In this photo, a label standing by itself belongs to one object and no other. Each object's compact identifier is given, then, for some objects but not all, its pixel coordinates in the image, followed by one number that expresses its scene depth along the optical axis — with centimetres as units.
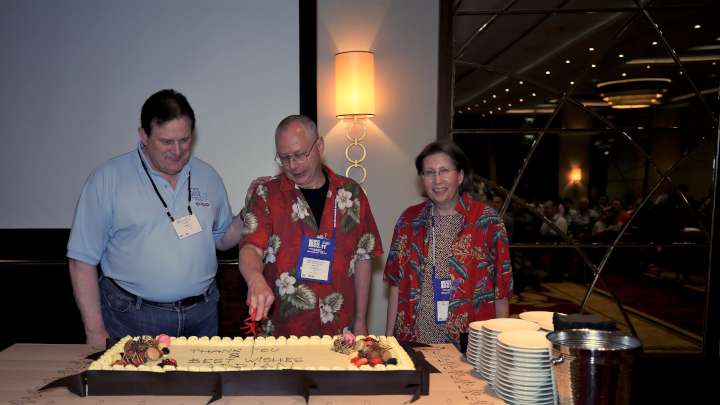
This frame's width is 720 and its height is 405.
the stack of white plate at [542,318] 164
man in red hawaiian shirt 215
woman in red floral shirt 218
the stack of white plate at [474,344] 164
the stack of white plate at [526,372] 137
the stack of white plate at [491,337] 154
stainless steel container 109
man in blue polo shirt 212
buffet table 140
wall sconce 346
